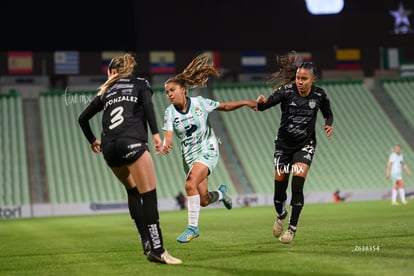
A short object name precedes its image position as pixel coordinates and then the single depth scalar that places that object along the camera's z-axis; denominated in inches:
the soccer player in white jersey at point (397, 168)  1037.2
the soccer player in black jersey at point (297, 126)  434.0
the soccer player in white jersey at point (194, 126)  423.2
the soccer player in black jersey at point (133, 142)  340.5
